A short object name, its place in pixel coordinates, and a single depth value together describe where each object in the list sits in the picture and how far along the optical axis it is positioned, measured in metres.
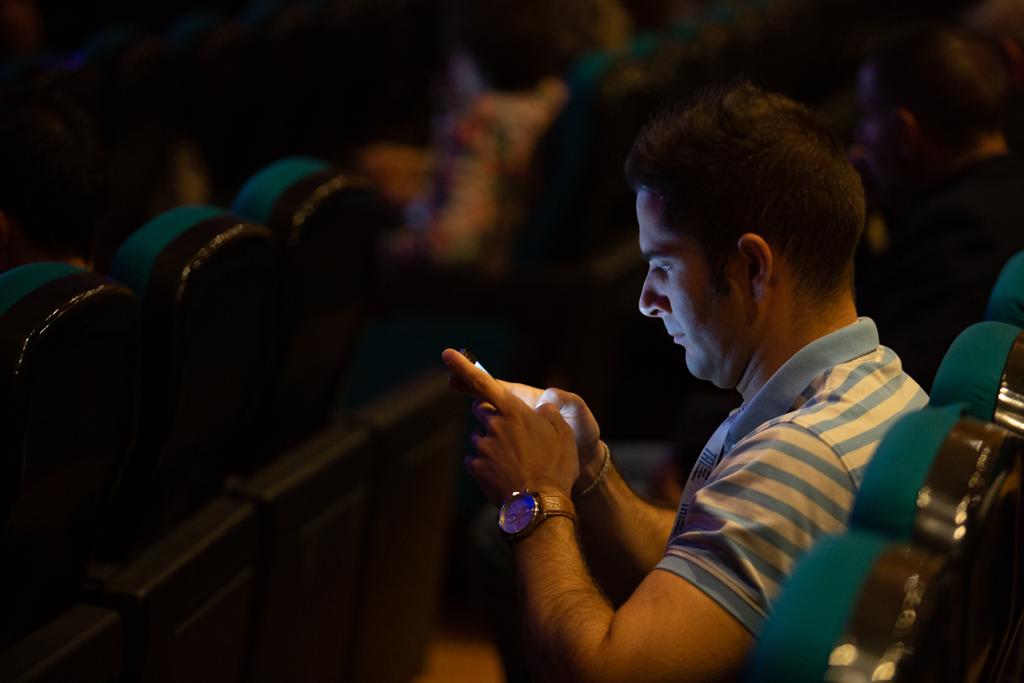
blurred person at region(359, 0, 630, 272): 6.28
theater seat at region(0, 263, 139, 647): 3.70
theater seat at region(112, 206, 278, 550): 3.95
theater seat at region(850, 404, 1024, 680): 3.36
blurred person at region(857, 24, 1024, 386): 4.35
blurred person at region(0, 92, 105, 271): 4.06
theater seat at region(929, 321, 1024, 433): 3.60
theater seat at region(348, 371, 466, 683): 4.60
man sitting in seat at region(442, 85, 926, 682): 3.55
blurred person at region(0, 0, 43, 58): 7.54
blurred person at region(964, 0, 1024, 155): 4.90
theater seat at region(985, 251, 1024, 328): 3.88
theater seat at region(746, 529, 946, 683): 3.24
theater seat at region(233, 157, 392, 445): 4.25
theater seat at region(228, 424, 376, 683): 4.20
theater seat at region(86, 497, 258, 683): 3.89
